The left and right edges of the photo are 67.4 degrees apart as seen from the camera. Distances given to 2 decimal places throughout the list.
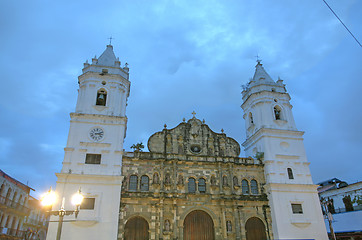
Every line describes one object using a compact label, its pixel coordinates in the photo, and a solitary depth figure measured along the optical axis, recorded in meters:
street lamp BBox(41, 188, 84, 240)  13.23
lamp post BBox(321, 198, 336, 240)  24.40
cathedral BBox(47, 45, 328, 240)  23.31
